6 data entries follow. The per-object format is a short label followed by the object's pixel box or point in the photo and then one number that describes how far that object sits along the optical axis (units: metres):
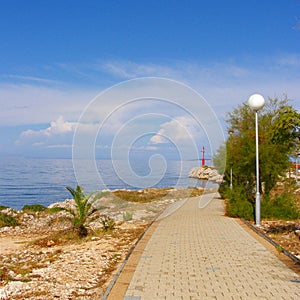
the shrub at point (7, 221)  19.86
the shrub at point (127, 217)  18.38
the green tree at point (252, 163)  17.41
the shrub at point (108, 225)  15.30
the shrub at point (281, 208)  16.50
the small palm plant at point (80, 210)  14.44
